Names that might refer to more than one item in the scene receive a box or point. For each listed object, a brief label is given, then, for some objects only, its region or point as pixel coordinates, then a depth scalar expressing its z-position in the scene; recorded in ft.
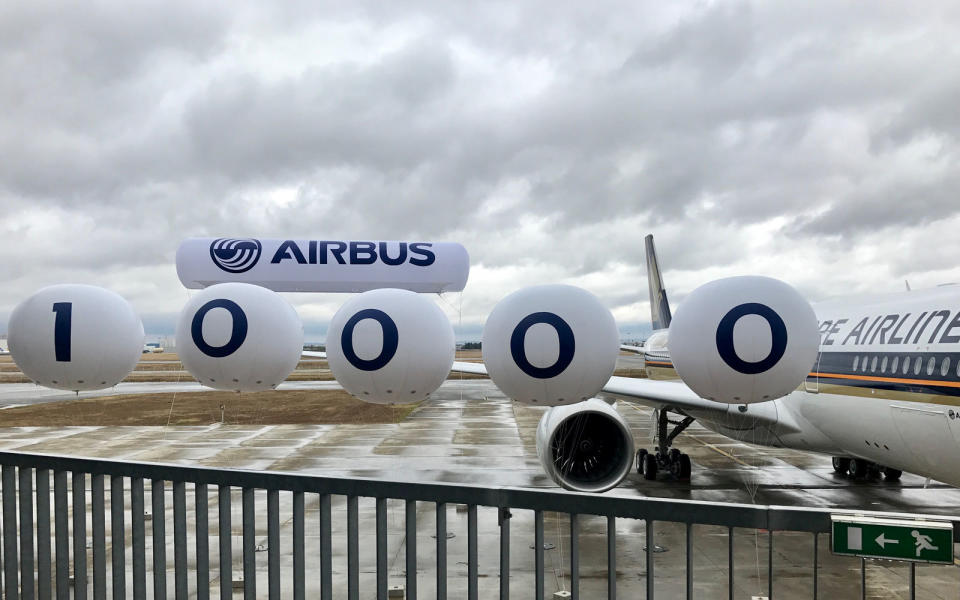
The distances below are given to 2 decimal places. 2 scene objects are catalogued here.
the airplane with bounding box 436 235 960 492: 27.02
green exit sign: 8.89
